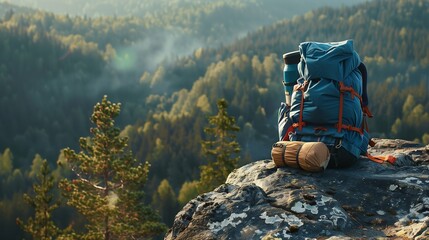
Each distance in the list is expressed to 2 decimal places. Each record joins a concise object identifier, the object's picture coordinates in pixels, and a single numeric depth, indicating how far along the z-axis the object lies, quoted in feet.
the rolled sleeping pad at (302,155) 24.71
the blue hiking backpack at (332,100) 26.58
